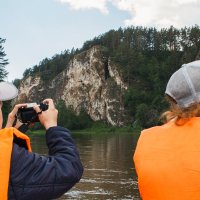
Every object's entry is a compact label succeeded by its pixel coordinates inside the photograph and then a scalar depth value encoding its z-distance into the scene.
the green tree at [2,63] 38.45
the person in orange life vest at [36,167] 1.35
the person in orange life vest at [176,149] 1.46
